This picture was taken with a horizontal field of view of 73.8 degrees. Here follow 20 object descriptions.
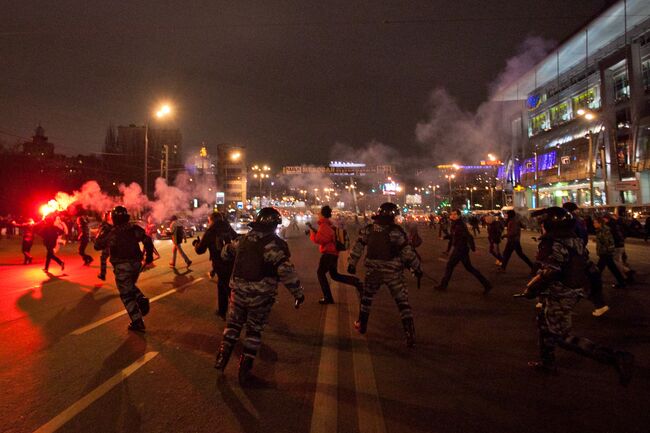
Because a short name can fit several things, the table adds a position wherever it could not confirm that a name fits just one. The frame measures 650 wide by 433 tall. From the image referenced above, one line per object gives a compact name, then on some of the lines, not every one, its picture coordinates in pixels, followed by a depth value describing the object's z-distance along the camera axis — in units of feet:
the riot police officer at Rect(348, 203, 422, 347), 18.13
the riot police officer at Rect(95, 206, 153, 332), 20.29
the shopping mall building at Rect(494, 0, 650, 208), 117.39
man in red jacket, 26.45
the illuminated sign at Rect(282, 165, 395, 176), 166.61
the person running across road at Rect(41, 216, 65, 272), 40.67
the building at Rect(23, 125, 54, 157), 158.77
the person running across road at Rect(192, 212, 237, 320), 22.20
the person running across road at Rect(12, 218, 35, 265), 49.16
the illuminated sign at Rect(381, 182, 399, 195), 161.68
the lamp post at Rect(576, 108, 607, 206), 104.08
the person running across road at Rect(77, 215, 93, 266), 47.61
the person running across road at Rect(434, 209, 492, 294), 29.68
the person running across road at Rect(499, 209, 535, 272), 38.29
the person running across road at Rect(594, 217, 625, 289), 29.43
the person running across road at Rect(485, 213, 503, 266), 46.95
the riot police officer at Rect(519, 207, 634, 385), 14.42
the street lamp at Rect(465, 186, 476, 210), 249.63
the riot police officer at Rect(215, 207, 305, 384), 14.57
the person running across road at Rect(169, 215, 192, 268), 43.34
